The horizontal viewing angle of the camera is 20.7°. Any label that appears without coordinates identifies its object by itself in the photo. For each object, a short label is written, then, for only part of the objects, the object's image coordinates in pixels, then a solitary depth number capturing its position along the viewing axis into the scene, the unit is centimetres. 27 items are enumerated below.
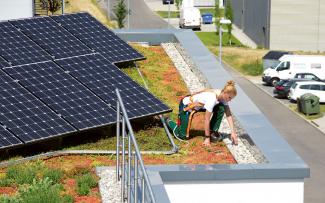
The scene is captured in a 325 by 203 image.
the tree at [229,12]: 8919
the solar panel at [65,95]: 1723
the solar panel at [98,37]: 2250
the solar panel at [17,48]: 2022
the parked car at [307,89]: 5597
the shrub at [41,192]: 1362
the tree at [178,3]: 10856
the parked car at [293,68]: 6347
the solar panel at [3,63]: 1950
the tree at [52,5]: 4735
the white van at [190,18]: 9283
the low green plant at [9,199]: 1359
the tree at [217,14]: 8981
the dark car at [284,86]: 5774
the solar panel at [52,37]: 2139
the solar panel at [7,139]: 1557
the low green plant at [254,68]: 6862
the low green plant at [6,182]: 1496
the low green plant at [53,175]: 1523
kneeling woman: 1677
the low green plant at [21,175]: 1507
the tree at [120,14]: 8269
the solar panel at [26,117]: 1617
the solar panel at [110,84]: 1819
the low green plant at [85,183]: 1469
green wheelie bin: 5181
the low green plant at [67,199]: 1413
